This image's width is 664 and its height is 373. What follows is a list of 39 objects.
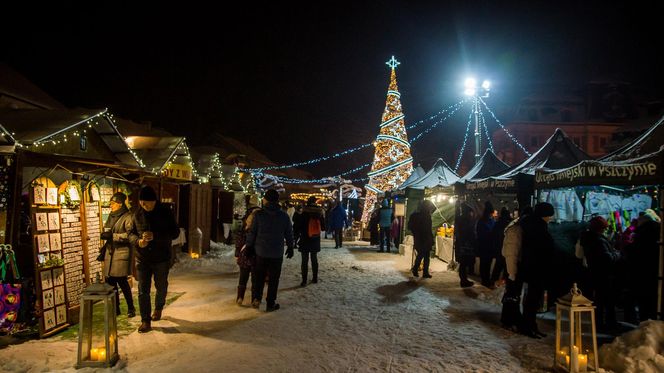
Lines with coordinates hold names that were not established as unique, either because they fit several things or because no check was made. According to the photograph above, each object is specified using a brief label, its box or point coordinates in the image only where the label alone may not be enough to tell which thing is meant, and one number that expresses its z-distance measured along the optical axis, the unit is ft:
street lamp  51.49
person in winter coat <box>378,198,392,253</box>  55.42
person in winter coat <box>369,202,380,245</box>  61.02
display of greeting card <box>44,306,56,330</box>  18.58
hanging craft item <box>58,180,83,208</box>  22.17
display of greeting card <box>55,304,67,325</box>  19.58
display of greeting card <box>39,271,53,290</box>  18.98
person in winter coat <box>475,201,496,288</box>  31.19
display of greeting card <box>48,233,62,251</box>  20.30
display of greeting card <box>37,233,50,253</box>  19.16
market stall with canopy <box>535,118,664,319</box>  17.90
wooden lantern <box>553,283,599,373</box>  14.38
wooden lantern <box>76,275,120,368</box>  14.71
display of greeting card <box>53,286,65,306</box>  19.69
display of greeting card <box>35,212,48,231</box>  19.41
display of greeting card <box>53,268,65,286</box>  19.94
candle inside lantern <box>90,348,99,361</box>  14.99
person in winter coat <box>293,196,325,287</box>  30.86
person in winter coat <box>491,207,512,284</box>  30.22
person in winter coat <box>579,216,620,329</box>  21.45
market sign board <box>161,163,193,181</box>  40.47
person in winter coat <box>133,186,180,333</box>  19.19
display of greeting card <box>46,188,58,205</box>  20.81
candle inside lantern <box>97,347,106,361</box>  14.98
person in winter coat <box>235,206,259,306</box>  24.18
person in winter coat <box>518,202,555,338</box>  19.42
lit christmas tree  75.77
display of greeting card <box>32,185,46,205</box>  19.77
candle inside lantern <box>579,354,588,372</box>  14.49
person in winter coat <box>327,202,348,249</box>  59.09
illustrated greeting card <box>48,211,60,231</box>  20.47
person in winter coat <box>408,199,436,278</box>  34.24
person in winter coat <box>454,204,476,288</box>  31.07
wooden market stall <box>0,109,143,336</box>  18.76
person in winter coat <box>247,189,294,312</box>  23.29
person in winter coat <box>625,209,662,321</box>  21.06
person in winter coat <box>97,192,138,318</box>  20.88
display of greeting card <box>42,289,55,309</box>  18.72
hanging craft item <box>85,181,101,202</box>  25.27
